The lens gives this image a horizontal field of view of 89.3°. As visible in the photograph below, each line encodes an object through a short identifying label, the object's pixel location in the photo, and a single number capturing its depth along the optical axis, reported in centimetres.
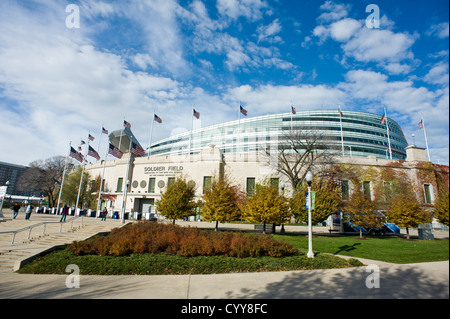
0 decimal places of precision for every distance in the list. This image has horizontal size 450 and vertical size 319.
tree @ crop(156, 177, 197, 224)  2138
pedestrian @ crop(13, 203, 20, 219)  2326
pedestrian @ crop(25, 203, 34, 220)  2266
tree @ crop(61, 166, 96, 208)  4588
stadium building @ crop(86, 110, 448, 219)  3447
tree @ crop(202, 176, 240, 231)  1989
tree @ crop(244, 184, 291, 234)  1762
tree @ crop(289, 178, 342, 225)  1902
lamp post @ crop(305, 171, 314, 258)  1064
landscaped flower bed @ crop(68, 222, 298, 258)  1059
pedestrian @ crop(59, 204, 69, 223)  2148
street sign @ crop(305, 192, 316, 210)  1153
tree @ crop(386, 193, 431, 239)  1769
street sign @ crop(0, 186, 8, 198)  1961
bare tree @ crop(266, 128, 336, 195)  3011
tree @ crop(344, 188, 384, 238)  1867
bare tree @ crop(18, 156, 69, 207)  5008
